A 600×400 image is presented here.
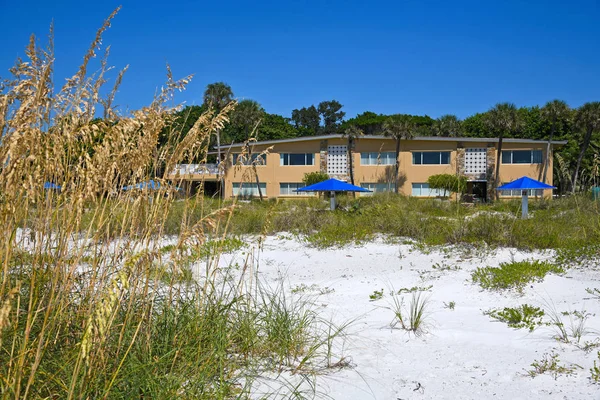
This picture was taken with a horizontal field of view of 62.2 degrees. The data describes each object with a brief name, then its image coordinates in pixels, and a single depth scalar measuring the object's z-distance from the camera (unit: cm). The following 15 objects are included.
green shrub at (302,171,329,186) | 3606
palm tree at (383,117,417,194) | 3541
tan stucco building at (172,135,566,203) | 3559
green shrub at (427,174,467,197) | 3123
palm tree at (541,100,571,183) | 3734
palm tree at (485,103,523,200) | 3425
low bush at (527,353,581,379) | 372
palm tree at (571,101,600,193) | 3522
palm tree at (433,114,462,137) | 4559
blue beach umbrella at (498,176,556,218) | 1862
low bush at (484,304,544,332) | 496
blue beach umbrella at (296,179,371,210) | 2169
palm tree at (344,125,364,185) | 3656
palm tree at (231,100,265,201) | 3958
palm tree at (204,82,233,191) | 4047
